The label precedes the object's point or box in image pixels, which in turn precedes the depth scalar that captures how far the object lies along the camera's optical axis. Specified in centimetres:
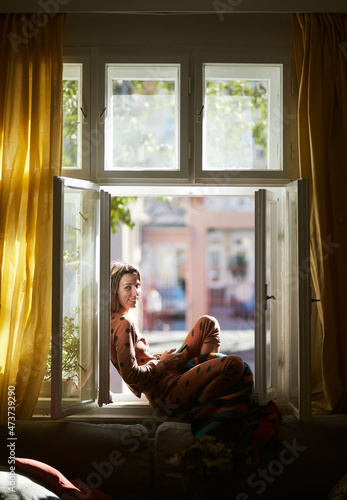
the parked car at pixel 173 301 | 1552
